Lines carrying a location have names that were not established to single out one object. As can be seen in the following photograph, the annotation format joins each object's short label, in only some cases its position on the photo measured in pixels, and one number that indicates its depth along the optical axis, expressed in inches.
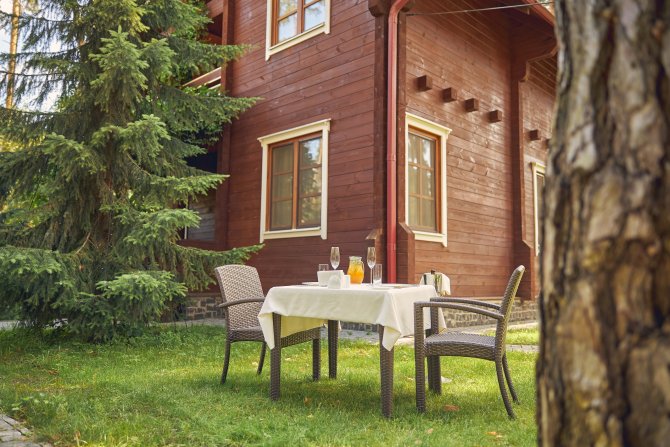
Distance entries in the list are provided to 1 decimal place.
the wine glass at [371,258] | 145.6
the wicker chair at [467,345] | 121.3
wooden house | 281.1
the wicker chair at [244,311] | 149.6
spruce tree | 218.2
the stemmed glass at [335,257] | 148.5
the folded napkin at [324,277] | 145.1
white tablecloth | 120.3
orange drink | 147.9
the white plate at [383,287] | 136.2
